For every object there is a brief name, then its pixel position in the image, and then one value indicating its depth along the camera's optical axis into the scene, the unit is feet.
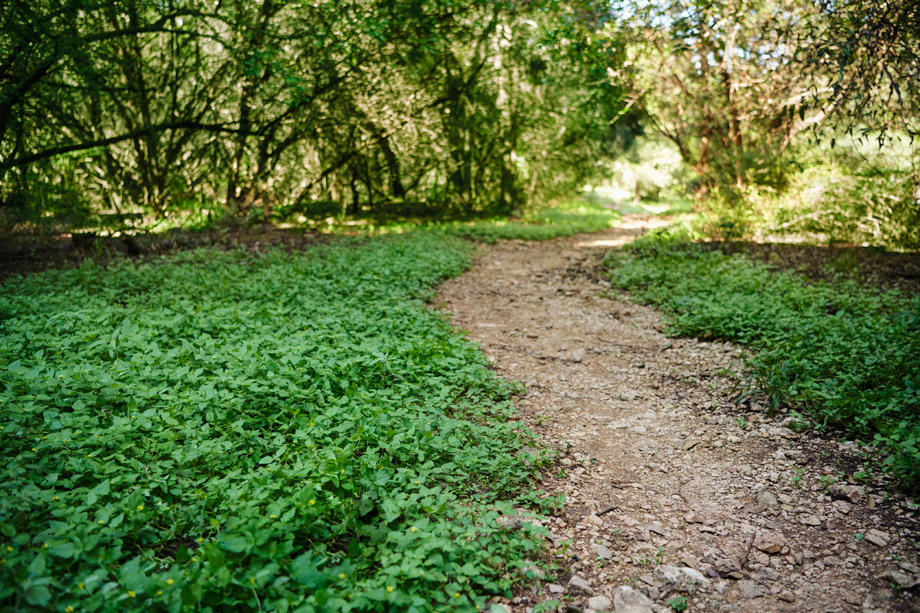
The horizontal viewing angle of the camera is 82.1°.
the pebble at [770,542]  9.71
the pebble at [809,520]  10.34
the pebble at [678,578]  8.84
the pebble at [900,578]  8.50
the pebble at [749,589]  8.67
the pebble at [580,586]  8.66
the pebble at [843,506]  10.58
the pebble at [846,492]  10.88
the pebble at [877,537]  9.57
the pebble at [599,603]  8.36
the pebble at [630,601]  8.36
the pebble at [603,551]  9.54
